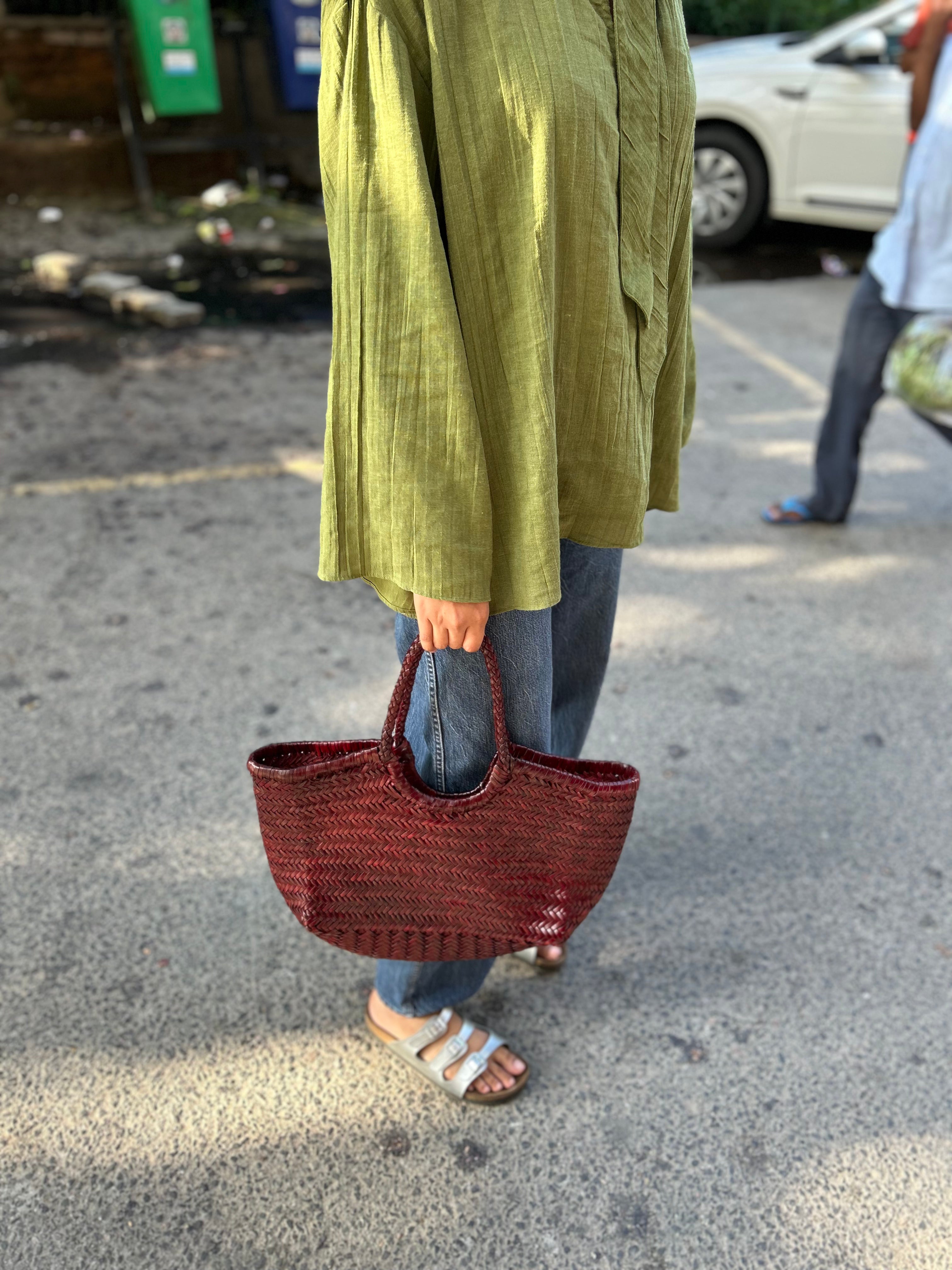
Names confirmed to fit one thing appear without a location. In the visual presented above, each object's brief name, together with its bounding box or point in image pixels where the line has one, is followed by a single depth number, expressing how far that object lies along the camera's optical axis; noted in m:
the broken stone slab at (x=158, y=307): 5.54
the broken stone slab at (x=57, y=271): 6.18
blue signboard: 7.98
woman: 1.17
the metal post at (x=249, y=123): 8.55
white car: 6.57
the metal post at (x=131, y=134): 8.10
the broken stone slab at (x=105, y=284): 5.80
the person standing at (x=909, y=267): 3.08
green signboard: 7.66
